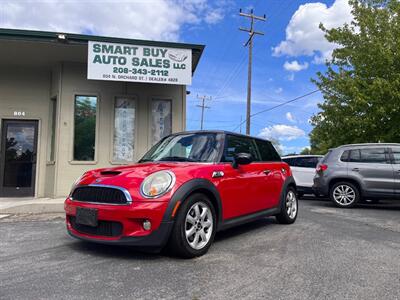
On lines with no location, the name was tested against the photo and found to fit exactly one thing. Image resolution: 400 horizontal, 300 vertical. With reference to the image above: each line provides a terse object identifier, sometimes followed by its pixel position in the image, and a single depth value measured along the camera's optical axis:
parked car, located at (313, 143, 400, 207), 9.45
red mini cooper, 4.16
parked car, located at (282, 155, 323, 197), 12.33
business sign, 9.25
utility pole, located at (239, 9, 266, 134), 25.72
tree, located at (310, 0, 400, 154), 13.25
